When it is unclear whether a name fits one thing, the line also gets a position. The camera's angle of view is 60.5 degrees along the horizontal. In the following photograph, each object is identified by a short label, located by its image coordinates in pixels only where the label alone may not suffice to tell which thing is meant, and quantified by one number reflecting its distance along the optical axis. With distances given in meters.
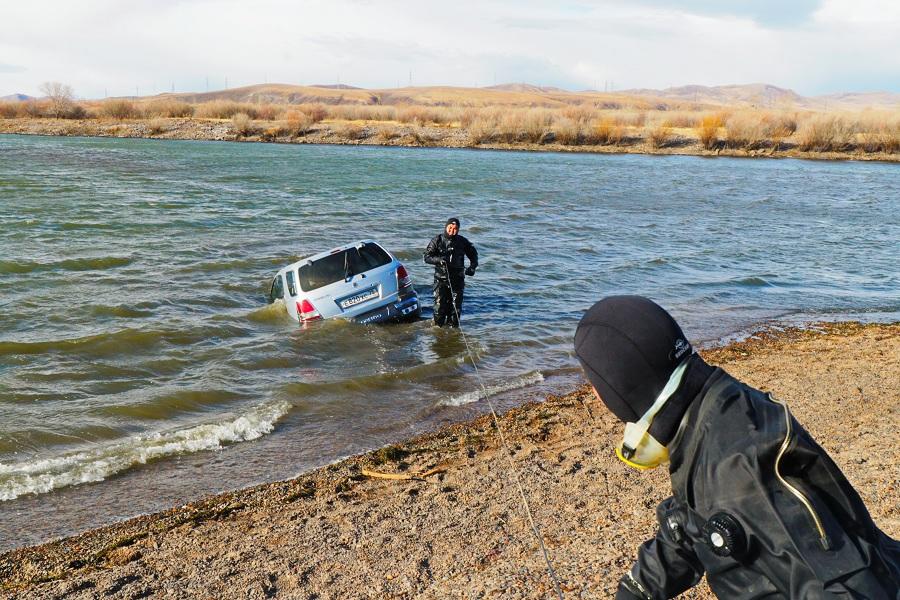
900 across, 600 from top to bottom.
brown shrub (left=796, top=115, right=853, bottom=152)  60.75
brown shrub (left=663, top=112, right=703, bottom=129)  76.50
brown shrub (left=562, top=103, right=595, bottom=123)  73.00
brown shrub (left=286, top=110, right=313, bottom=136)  69.19
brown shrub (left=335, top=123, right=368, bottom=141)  67.94
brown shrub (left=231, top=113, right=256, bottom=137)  67.88
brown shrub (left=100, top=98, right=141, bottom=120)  75.50
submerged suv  12.38
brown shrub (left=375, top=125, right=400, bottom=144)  67.44
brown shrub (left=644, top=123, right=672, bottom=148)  64.52
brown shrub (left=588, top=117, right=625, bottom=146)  66.56
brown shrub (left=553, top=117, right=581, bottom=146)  66.96
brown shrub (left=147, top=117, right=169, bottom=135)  67.92
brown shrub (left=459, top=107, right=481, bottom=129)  76.38
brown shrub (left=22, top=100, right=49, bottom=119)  76.19
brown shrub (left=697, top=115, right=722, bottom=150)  64.06
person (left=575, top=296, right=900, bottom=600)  2.09
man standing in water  12.58
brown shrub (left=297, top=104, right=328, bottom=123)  79.30
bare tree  75.12
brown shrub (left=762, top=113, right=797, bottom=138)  65.06
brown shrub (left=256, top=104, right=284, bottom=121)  80.00
